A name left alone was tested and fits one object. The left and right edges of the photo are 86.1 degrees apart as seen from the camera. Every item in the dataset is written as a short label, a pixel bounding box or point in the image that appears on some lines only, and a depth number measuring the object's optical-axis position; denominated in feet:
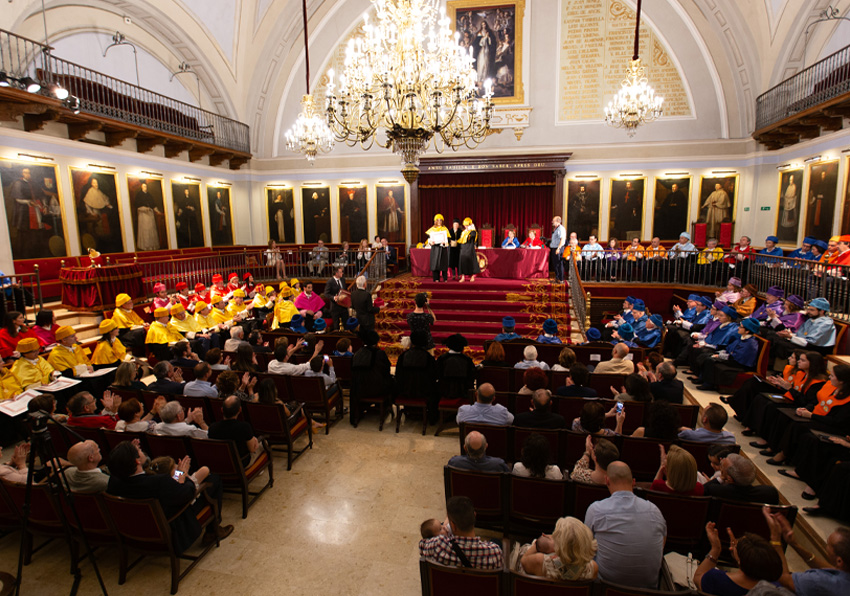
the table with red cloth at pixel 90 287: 31.17
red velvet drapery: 51.80
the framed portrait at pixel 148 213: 44.19
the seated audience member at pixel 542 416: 14.35
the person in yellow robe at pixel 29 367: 18.56
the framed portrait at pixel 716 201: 47.91
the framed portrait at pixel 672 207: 48.67
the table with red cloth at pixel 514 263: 38.17
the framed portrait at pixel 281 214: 58.29
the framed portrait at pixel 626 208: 49.42
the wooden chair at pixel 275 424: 16.56
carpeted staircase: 32.65
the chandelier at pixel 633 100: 33.12
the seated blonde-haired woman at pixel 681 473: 10.36
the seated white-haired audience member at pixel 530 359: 19.34
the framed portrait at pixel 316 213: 57.21
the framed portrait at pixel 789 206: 41.32
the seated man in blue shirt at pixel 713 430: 13.19
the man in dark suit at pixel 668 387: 16.72
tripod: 9.05
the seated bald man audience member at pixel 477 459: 11.98
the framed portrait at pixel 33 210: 33.14
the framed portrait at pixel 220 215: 54.44
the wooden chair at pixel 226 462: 13.69
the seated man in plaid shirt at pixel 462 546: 8.68
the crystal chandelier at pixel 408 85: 21.38
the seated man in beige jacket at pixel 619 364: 19.11
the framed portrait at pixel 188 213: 49.44
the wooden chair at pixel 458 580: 8.41
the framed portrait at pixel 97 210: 38.58
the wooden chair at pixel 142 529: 10.87
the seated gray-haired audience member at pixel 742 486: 10.55
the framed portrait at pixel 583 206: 50.16
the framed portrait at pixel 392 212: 55.42
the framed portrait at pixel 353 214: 56.34
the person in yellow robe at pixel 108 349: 22.41
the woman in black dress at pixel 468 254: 36.70
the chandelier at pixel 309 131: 35.04
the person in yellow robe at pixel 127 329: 26.89
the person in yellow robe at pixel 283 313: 30.63
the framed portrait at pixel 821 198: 36.21
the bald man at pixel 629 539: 8.84
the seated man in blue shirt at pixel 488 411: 15.08
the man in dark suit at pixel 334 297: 30.58
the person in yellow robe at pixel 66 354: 20.67
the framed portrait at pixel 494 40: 48.93
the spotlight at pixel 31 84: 25.79
